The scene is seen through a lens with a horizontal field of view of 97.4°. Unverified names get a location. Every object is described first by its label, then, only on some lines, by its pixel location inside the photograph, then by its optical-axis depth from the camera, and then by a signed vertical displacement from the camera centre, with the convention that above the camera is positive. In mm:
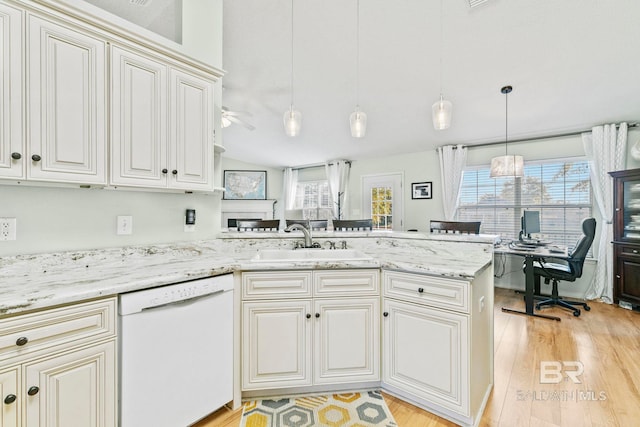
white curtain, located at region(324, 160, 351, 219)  6023 +642
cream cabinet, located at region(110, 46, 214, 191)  1483 +511
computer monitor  3842 -145
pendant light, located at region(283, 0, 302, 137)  2305 +753
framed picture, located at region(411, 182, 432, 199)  5027 +407
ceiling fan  3479 +1216
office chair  3131 -669
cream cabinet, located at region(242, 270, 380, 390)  1653 -697
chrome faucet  2145 -181
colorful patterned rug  1537 -1149
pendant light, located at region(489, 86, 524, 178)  3216 +540
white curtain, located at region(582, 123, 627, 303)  3516 +438
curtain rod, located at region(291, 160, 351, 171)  6594 +1130
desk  3133 -658
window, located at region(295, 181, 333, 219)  6637 +319
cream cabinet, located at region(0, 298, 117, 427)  955 -572
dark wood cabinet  3246 -293
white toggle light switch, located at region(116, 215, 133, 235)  1683 -76
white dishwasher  1221 -675
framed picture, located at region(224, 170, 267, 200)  6771 +687
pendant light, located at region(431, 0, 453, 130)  2105 +744
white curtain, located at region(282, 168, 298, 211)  7137 +650
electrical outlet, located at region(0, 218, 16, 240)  1336 -77
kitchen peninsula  1388 -458
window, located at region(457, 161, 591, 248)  3926 +205
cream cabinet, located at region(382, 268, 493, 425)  1467 -727
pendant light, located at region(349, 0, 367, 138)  2260 +728
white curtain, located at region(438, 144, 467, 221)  4617 +627
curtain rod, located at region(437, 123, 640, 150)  3497 +1093
